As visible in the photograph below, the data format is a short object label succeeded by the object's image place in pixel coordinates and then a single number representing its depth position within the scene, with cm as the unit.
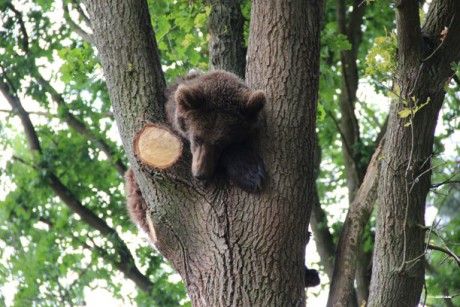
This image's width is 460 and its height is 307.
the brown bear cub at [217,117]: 1099
